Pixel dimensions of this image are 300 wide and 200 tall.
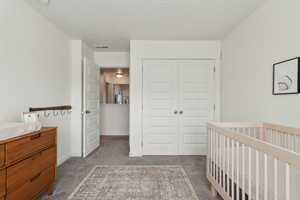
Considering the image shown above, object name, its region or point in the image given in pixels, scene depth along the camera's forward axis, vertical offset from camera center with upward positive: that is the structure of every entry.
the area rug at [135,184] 1.90 -1.06
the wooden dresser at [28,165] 1.28 -0.58
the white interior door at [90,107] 3.16 -0.16
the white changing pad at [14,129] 1.29 -0.25
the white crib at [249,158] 1.02 -0.47
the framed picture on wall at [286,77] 1.57 +0.23
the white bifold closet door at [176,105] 3.27 -0.11
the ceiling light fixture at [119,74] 5.34 +0.78
